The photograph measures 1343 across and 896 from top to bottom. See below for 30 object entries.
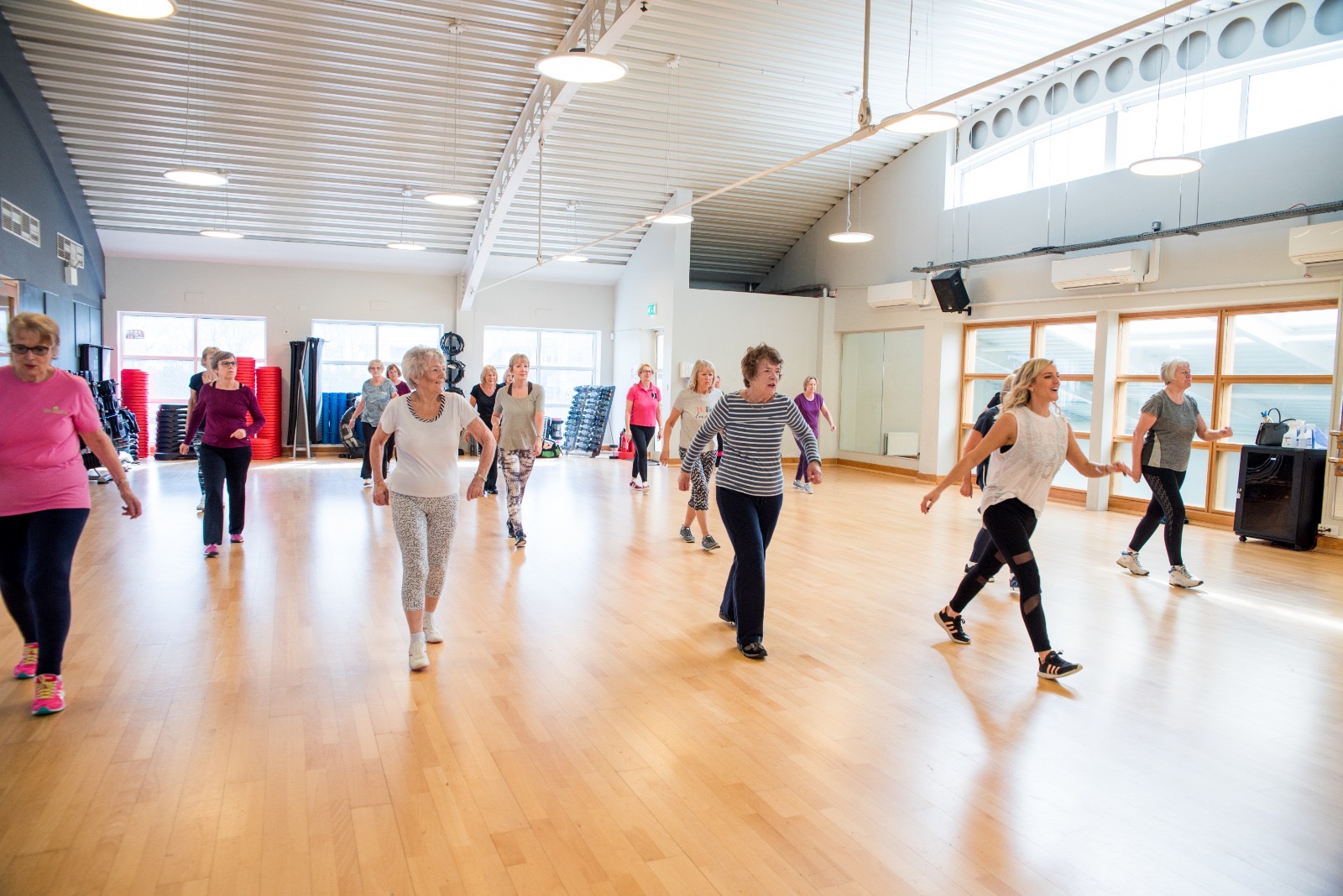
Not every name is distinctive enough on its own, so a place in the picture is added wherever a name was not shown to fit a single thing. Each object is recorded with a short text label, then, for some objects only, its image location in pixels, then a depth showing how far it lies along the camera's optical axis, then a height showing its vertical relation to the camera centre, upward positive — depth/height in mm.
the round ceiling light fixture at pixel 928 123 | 6365 +2076
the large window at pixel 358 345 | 16172 +780
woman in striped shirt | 4297 -367
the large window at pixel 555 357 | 17234 +715
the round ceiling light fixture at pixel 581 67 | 5766 +2155
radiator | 13836 -621
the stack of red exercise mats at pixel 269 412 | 14914 -465
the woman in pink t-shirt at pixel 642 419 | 11359 -299
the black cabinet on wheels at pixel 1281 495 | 7863 -698
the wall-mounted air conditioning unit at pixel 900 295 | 12891 +1611
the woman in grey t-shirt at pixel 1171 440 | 6004 -178
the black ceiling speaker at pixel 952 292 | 12125 +1562
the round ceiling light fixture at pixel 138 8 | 4891 +2058
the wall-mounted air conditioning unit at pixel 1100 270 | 9602 +1565
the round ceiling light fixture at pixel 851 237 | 10906 +2033
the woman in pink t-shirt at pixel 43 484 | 3254 -398
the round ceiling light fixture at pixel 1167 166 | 7316 +2055
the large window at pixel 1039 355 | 11117 +660
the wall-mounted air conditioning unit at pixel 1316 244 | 7656 +1523
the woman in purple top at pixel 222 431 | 6113 -332
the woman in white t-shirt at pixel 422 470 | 3969 -359
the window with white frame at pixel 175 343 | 15078 +659
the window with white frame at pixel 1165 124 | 8508 +3151
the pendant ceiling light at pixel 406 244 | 12750 +2071
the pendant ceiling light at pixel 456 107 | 9484 +3434
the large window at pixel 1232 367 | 8570 +498
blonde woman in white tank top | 4047 -291
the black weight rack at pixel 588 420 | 16016 -468
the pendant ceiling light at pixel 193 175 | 8891 +2070
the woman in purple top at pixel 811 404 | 11039 -23
